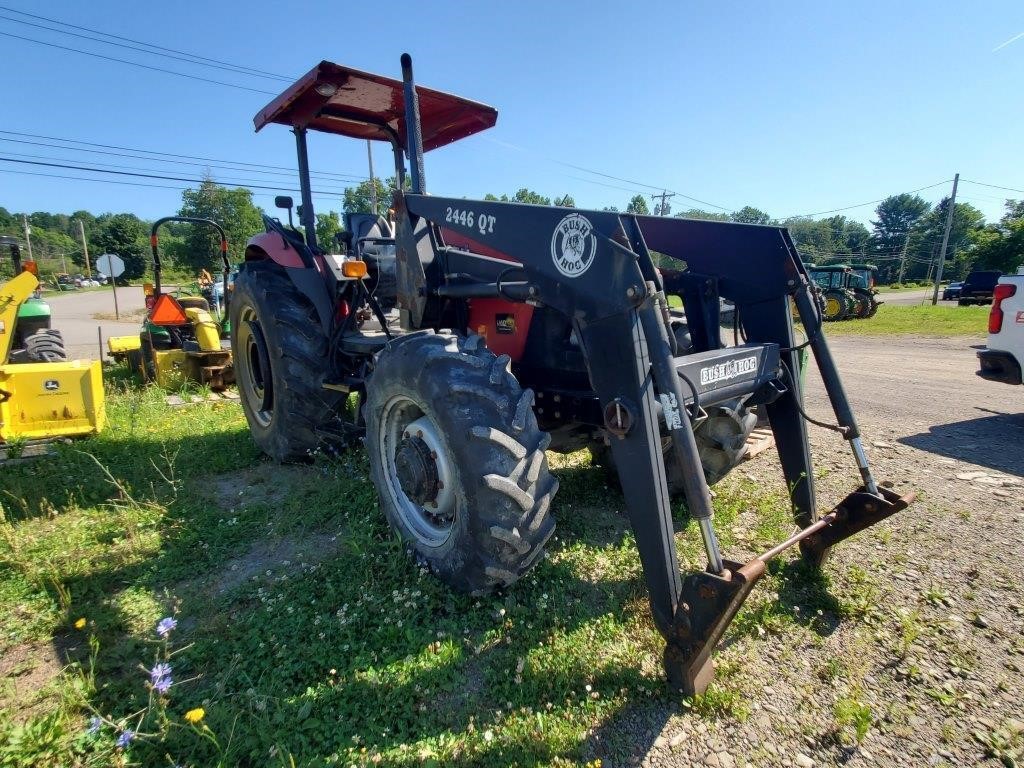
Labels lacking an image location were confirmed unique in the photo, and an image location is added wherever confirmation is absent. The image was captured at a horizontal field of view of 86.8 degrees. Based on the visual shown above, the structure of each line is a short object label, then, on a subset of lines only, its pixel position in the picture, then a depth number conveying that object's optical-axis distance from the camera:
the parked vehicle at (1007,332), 5.56
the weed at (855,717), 1.95
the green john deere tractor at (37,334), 6.74
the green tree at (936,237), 74.44
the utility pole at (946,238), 29.59
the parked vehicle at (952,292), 33.28
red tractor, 2.09
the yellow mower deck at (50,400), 4.87
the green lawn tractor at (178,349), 7.40
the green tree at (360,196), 32.47
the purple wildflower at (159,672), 1.89
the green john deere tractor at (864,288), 20.25
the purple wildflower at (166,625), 1.98
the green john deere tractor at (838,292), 19.23
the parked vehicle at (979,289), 26.75
